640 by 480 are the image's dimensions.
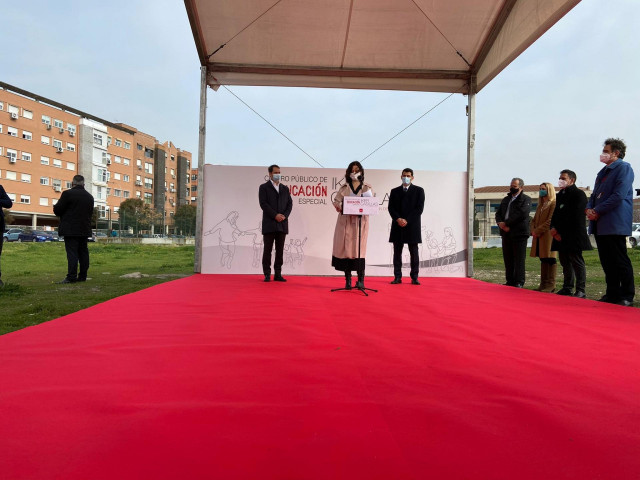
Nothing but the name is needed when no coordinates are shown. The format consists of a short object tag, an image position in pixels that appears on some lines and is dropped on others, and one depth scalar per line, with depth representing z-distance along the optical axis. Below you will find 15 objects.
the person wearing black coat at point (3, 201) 5.58
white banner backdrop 7.93
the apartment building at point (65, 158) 41.59
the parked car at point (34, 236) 29.48
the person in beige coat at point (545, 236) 6.21
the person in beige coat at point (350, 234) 5.50
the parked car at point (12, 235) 28.77
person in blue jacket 4.63
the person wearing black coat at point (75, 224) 6.46
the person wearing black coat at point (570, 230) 5.57
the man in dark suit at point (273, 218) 6.62
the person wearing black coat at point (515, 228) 6.54
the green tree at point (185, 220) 35.34
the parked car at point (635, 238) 21.54
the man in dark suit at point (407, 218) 6.75
